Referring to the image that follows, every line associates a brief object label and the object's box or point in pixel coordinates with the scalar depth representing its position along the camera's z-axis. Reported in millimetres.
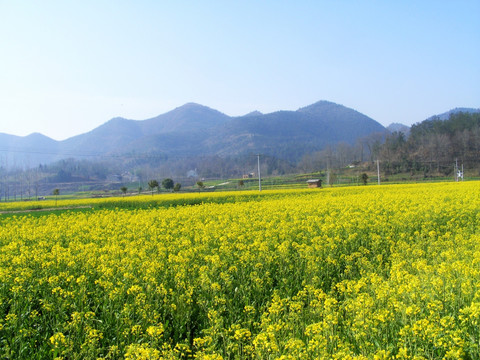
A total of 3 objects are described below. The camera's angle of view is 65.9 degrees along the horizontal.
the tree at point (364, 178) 59034
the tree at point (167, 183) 71875
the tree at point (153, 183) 60994
